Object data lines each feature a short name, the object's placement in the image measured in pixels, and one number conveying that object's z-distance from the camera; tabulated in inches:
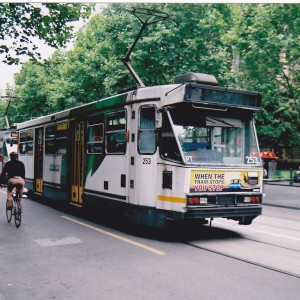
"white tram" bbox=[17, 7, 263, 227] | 324.5
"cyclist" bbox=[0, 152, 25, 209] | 404.5
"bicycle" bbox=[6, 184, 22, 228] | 398.6
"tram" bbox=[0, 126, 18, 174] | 1067.0
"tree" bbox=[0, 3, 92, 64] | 564.1
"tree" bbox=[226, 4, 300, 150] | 692.1
